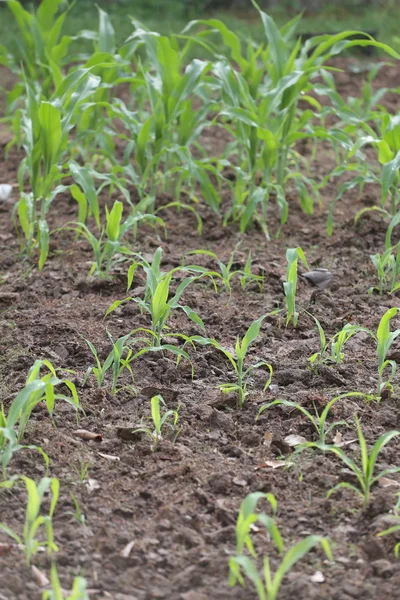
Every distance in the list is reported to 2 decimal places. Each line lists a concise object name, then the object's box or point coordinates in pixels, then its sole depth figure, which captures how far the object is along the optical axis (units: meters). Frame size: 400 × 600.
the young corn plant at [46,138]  6.96
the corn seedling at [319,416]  4.83
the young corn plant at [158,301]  5.69
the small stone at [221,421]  5.10
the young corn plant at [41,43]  8.93
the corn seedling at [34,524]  3.86
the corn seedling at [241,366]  5.31
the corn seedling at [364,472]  4.27
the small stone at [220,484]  4.51
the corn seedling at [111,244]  6.71
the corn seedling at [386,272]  6.66
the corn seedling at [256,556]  3.52
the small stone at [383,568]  3.86
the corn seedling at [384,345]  5.23
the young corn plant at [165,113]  7.84
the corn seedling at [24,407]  4.34
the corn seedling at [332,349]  5.66
